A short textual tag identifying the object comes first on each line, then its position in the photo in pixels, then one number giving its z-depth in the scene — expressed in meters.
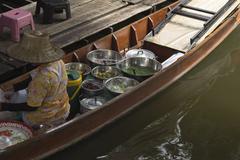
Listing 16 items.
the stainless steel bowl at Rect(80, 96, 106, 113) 5.86
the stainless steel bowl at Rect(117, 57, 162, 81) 6.82
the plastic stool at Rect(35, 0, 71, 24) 7.12
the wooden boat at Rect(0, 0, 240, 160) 4.97
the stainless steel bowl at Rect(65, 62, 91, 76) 6.47
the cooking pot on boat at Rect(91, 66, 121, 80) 6.56
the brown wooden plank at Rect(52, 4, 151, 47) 6.84
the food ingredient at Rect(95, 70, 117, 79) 6.55
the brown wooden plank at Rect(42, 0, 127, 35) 7.19
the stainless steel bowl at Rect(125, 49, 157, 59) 7.21
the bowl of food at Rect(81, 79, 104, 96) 6.14
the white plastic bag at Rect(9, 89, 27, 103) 4.97
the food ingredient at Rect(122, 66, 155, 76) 6.79
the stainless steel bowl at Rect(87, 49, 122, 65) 6.74
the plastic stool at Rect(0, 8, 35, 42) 6.47
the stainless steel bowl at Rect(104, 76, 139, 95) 6.20
